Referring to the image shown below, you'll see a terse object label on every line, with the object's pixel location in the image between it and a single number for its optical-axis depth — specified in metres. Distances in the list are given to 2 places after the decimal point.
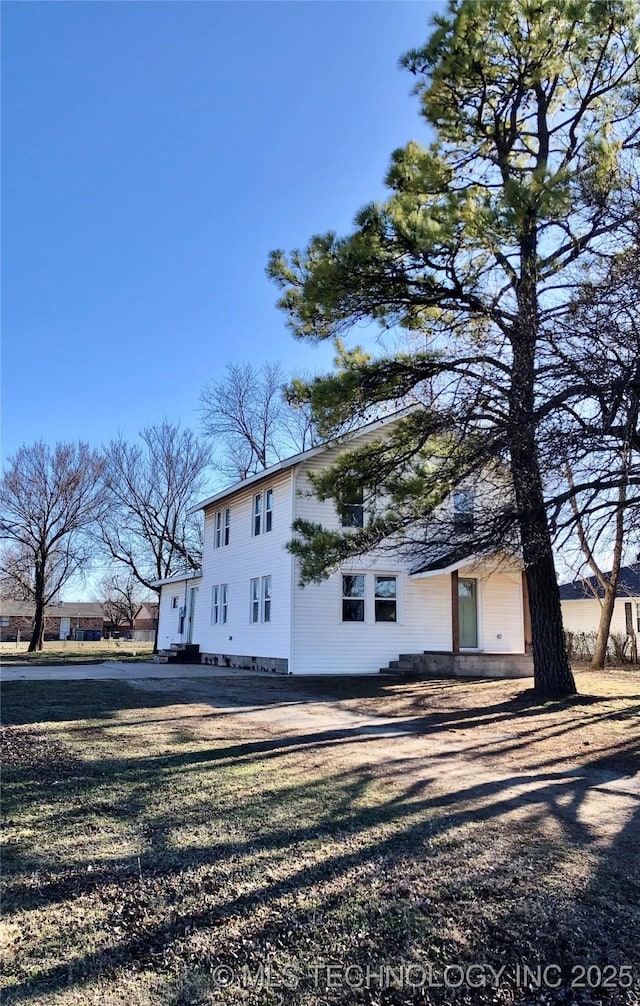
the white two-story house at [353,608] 17.33
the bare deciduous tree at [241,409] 35.28
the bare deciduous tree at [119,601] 62.75
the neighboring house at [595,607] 27.03
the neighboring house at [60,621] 64.44
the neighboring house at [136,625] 69.78
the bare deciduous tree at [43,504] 34.44
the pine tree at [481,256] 9.05
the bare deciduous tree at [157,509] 36.62
